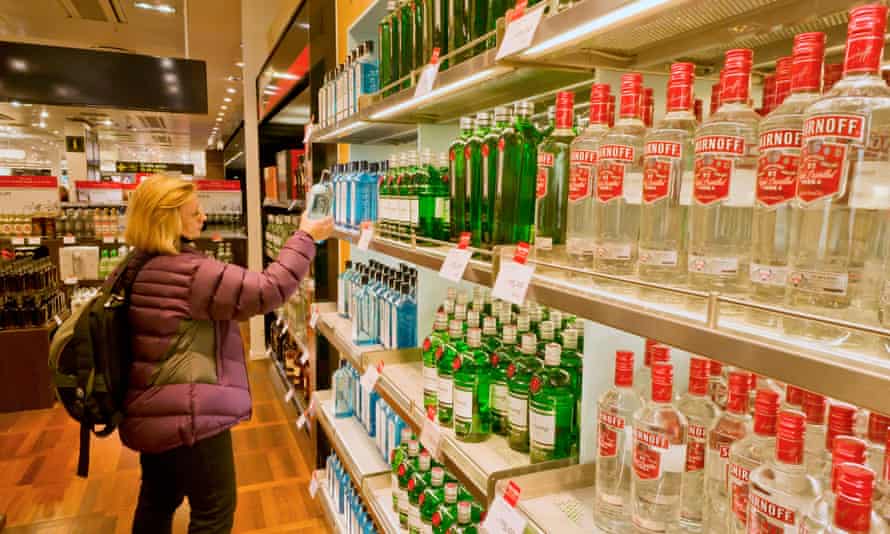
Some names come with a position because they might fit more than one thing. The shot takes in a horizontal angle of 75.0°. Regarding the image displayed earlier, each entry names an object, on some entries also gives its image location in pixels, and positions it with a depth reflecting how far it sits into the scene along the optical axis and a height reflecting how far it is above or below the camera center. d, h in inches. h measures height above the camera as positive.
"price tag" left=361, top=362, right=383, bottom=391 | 78.8 -24.5
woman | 81.4 -23.7
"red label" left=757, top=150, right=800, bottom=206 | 27.9 +1.4
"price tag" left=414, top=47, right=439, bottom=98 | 57.5 +12.1
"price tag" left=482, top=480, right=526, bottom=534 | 41.3 -23.0
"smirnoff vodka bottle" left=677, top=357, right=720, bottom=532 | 37.7 -16.9
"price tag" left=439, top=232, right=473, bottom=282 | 51.3 -5.7
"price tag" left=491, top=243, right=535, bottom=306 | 41.4 -5.8
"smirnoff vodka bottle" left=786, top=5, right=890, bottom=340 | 25.0 +0.8
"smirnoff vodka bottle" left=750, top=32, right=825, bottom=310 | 27.7 +1.6
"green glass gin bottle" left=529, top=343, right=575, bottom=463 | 48.3 -17.6
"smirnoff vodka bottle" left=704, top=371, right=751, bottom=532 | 35.1 -15.5
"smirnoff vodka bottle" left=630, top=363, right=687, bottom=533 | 36.2 -15.9
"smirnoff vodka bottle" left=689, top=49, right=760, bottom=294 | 31.0 +1.1
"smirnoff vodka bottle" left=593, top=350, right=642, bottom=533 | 40.9 -18.0
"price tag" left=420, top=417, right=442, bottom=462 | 56.5 -23.9
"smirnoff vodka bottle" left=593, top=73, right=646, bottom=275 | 37.9 +1.3
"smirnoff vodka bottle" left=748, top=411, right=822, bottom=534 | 27.7 -14.0
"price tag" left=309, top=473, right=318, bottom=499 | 123.4 -62.2
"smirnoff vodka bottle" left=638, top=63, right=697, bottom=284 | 34.0 +1.3
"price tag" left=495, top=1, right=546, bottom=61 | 39.6 +12.0
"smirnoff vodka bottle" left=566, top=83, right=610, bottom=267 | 40.8 +1.7
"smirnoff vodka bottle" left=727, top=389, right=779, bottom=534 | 30.5 -13.7
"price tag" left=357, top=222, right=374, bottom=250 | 78.9 -5.4
